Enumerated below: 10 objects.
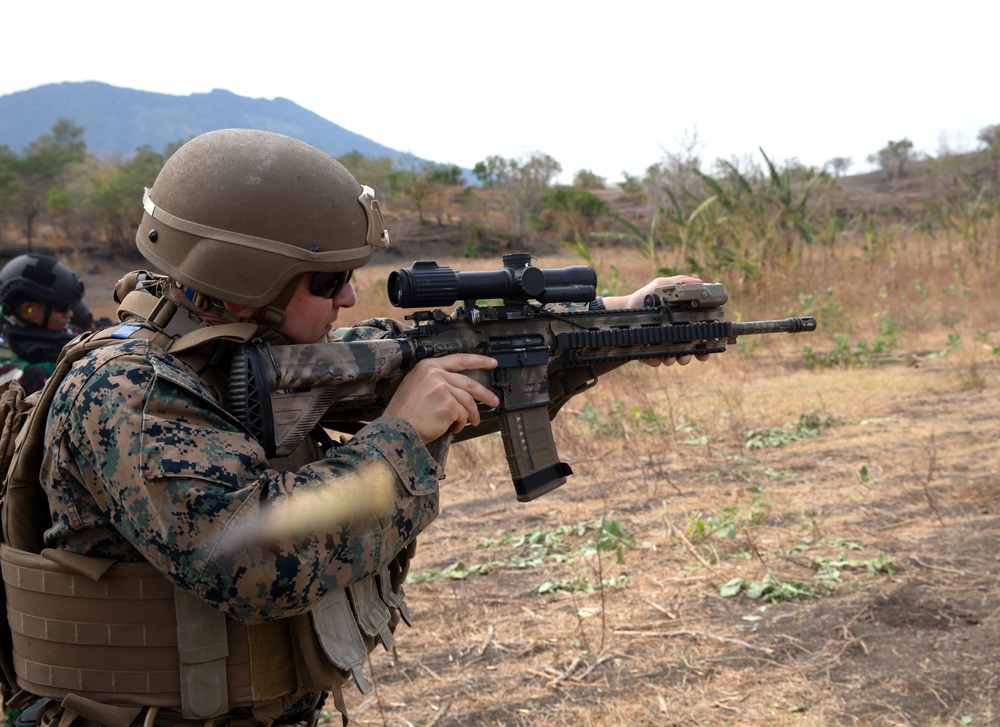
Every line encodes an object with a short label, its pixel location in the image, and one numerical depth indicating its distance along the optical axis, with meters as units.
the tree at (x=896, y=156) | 48.74
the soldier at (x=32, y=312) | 4.52
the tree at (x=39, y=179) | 34.22
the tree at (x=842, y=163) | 54.33
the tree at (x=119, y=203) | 33.69
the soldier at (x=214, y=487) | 1.62
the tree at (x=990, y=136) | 37.34
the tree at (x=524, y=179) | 35.03
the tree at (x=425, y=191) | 37.88
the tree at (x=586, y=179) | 47.90
